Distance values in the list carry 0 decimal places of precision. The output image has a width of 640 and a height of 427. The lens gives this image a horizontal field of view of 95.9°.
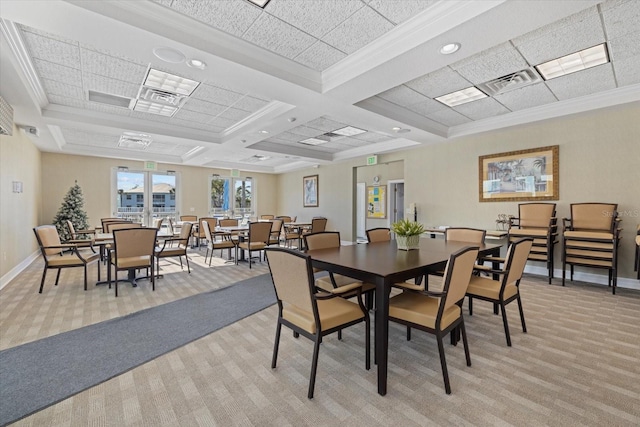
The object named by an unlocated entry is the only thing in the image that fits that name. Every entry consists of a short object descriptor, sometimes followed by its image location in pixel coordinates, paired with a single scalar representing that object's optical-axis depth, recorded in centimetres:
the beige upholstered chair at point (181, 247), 472
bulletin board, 1017
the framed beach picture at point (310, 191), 1041
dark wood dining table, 188
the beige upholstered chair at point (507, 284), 249
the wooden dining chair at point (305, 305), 184
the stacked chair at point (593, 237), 410
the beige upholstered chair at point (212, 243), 607
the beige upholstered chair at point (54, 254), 395
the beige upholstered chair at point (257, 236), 573
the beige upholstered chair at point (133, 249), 394
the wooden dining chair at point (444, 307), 189
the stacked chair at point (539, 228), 463
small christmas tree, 716
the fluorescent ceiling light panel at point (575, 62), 321
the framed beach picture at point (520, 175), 506
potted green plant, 304
